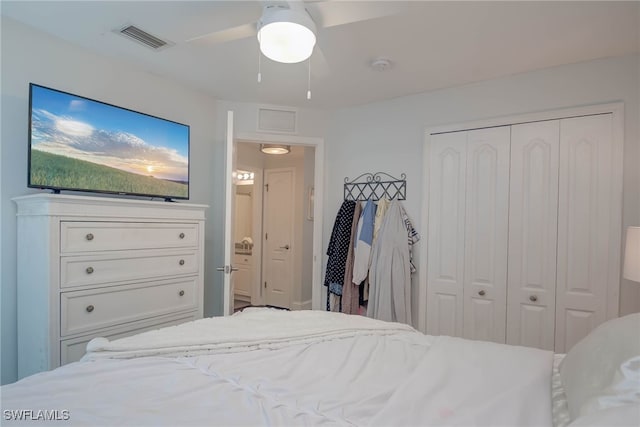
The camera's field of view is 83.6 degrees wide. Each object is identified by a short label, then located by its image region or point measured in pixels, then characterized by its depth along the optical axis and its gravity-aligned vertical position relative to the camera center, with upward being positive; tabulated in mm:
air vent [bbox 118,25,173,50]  2111 +1054
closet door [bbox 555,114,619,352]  2344 -58
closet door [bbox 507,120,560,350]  2516 -130
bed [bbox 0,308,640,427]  893 -518
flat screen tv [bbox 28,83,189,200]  2041 +392
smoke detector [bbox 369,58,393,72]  2442 +1038
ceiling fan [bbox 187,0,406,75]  1309 +765
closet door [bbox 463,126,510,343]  2693 -146
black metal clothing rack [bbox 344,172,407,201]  3197 +241
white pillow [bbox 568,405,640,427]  673 -390
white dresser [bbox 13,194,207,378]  1859 -370
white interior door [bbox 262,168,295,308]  5098 -365
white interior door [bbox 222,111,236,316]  2338 -106
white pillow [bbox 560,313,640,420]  822 -398
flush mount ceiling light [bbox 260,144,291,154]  4671 +818
